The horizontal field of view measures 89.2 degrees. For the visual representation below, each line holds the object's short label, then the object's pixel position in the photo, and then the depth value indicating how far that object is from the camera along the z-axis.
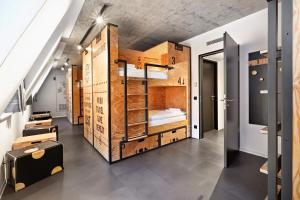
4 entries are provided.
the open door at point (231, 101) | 2.58
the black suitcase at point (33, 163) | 2.00
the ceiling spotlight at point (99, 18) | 2.68
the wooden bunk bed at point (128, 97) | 2.78
